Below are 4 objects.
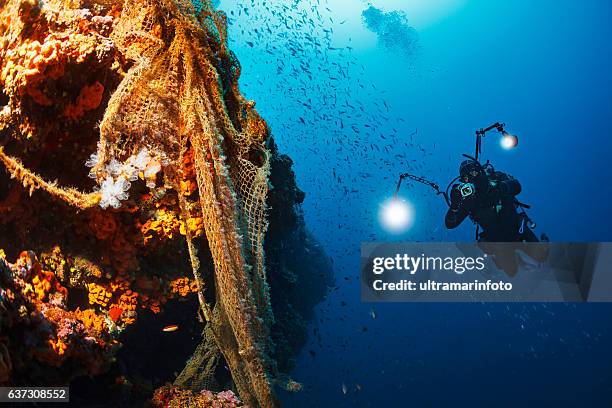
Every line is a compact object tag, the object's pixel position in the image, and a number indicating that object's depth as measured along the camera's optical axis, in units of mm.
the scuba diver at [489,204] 8133
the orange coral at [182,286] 3834
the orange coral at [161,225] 3467
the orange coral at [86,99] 3207
